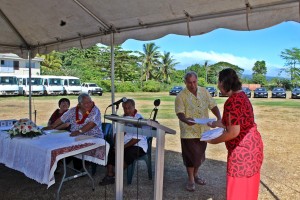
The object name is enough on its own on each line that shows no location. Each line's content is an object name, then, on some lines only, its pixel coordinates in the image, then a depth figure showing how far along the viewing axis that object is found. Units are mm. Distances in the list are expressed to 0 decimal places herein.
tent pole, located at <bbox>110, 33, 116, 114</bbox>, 3537
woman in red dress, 1898
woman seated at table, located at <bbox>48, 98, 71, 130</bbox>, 3992
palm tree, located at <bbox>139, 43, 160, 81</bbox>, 37766
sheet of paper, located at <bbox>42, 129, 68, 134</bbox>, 3248
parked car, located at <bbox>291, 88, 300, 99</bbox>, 22681
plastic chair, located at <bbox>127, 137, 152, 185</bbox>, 3311
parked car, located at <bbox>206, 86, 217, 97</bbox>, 25118
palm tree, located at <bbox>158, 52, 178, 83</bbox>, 39718
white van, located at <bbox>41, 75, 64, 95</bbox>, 21966
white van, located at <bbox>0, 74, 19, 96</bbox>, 19703
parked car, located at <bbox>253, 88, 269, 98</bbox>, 23836
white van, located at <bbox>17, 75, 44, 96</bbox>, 20793
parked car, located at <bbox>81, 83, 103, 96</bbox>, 23621
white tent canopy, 2460
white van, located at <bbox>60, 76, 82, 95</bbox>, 22703
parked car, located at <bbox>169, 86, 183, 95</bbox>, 26260
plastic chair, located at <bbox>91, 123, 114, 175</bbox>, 3606
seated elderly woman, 3202
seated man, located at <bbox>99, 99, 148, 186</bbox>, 3178
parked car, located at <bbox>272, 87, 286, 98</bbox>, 23860
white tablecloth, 2574
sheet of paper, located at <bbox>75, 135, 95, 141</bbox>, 2892
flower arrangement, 2961
